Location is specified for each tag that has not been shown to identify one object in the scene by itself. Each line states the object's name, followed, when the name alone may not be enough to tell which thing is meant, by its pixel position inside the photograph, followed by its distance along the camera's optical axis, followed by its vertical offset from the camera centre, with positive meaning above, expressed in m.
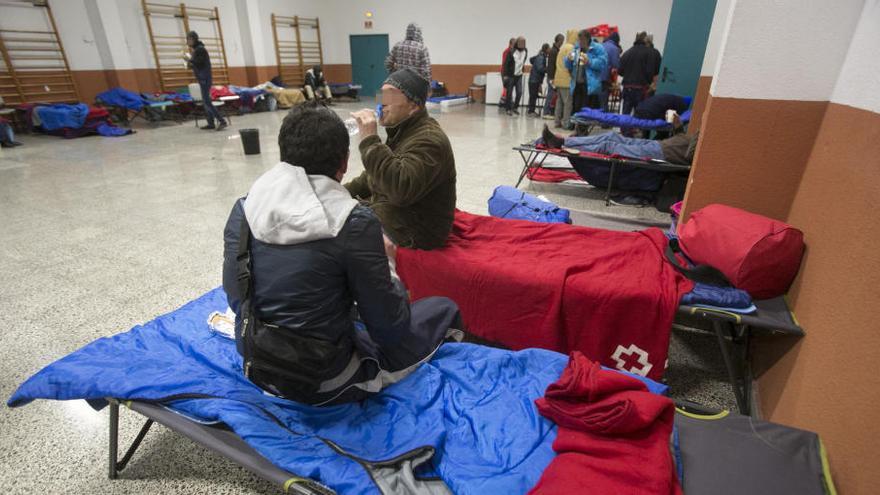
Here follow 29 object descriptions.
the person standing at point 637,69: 6.85 -0.08
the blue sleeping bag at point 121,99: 8.12 -0.67
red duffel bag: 1.77 -0.72
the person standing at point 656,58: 6.84 +0.09
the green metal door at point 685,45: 5.55 +0.24
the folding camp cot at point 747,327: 1.66 -0.92
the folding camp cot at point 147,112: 8.24 -0.98
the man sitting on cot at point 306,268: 1.10 -0.50
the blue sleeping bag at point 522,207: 2.93 -0.92
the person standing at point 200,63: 7.39 -0.04
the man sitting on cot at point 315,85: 10.64 -0.53
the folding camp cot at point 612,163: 3.73 -0.81
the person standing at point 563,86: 7.71 -0.38
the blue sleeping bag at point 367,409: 1.17 -0.98
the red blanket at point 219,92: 8.87 -0.60
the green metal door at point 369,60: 13.48 +0.05
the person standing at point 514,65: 9.71 -0.04
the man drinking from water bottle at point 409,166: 1.88 -0.42
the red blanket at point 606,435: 1.06 -0.92
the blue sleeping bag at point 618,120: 5.54 -0.67
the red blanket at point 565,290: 1.79 -0.90
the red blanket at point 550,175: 4.86 -1.15
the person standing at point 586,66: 7.23 -0.04
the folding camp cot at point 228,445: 1.09 -0.97
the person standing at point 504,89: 9.82 -0.62
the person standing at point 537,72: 9.46 -0.18
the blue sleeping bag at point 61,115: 7.12 -0.85
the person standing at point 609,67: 7.61 -0.05
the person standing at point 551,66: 8.36 -0.06
